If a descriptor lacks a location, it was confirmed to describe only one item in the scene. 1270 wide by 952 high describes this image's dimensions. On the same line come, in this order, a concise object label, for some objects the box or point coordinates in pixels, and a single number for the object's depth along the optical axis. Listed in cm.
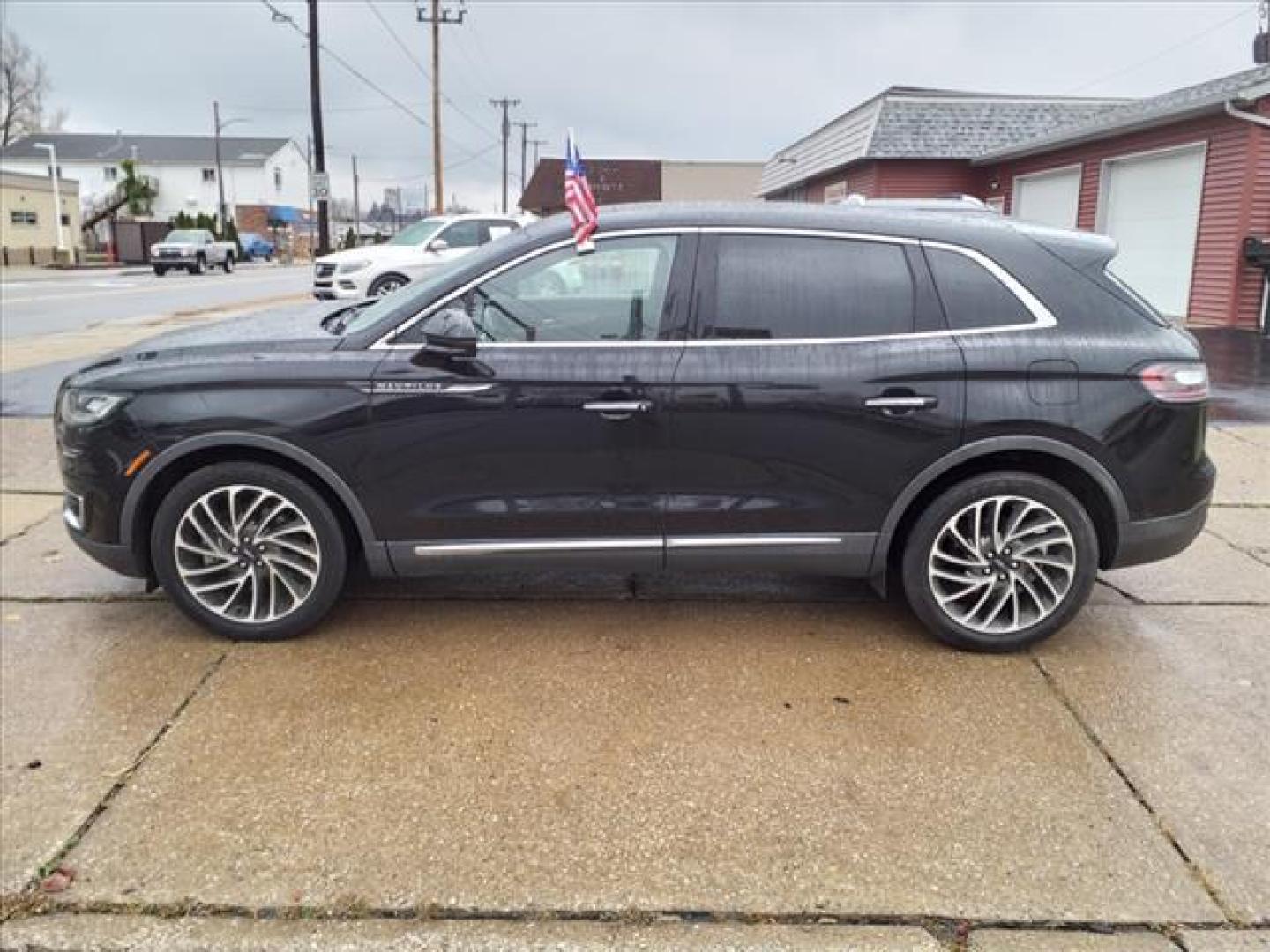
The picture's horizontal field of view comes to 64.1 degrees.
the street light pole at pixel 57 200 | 4881
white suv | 1558
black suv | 390
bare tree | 7431
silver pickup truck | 4012
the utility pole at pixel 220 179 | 6342
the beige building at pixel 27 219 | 4706
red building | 1404
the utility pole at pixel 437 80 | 3603
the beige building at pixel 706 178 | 5384
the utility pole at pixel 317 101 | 2559
